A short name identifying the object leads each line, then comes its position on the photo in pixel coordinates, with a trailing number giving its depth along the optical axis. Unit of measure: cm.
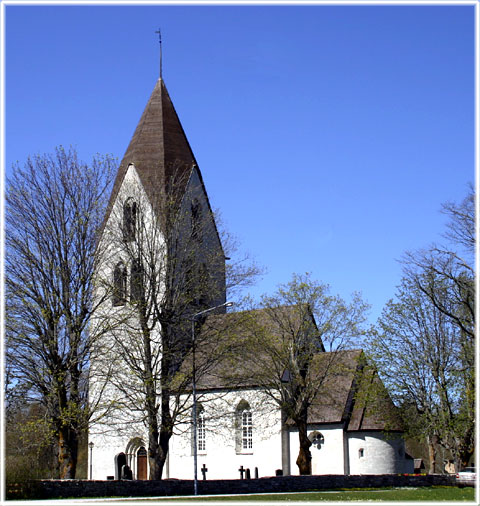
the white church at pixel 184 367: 3622
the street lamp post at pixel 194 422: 2931
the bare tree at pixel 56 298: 3070
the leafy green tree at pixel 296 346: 4244
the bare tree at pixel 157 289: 3534
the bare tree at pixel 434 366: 3894
